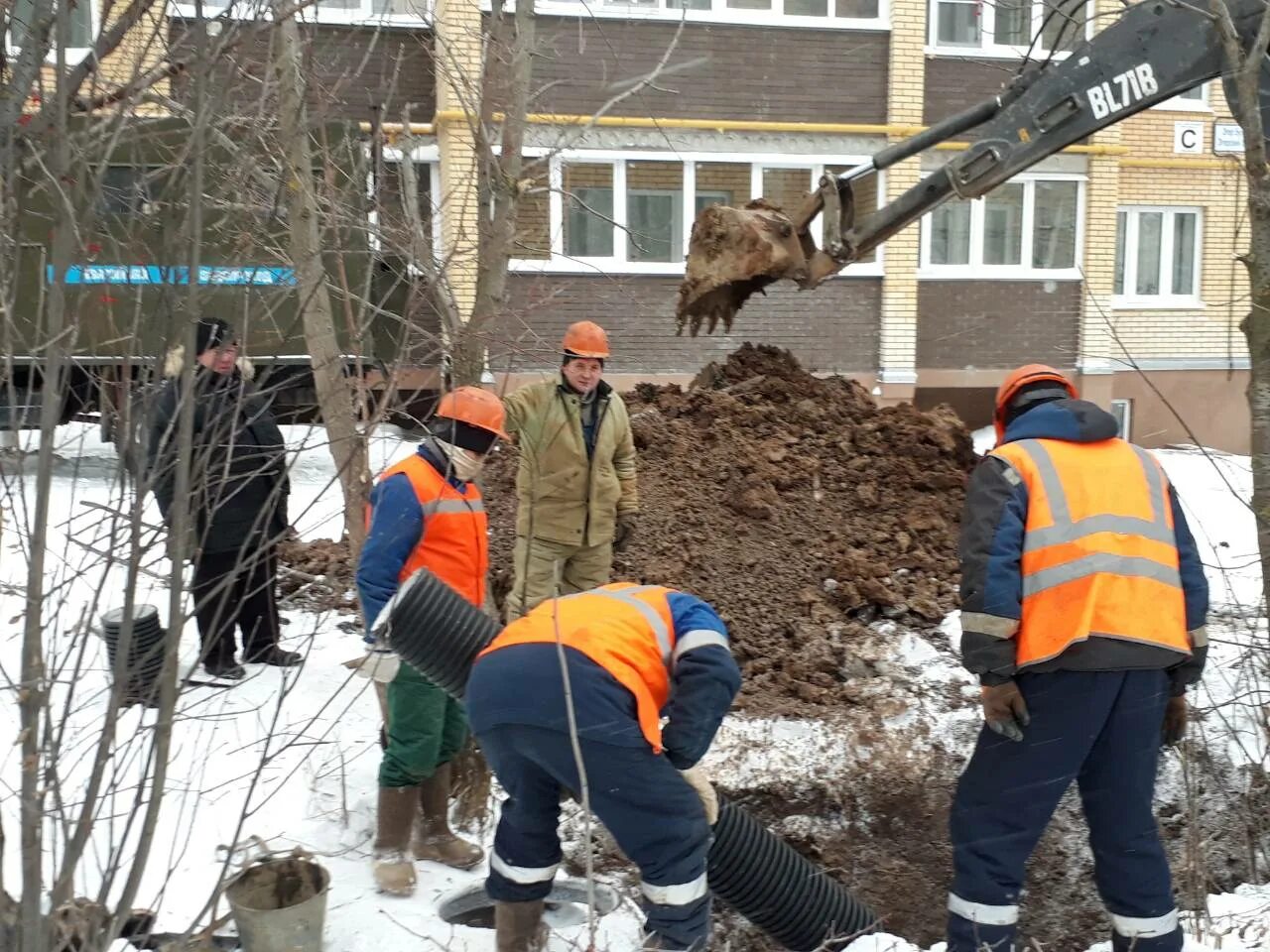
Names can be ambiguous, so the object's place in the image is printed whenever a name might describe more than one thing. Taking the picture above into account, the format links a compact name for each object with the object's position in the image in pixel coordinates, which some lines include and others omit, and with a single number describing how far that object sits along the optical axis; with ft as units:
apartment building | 40.98
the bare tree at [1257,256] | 12.26
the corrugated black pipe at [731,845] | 11.40
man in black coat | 15.29
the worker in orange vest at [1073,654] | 10.79
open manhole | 12.56
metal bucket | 10.42
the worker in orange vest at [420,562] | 12.47
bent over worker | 9.80
